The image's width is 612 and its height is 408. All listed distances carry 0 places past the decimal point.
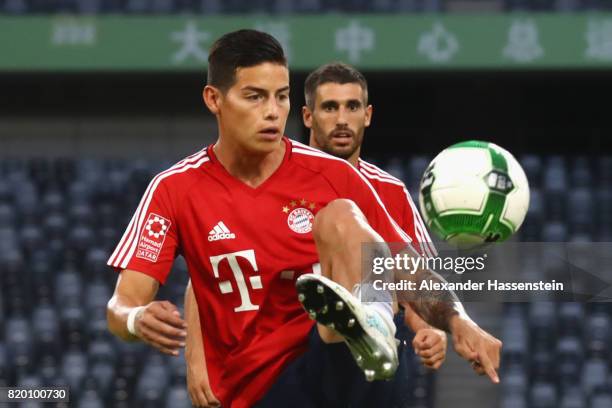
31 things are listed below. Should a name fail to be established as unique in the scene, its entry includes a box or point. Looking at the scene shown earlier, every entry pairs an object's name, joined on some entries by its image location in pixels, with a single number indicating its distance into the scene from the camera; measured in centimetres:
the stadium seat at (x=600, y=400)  1817
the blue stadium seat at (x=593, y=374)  1848
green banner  2142
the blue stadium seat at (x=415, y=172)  2137
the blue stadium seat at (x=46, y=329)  1948
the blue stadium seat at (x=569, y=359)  1858
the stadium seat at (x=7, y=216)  2198
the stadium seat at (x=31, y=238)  2137
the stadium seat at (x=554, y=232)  2086
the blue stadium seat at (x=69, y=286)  2033
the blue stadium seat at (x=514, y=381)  1862
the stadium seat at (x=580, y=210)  2122
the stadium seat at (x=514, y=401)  1848
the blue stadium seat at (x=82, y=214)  2183
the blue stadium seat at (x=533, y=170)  2177
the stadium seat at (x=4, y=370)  1895
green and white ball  991
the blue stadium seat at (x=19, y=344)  1927
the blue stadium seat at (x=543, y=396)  1827
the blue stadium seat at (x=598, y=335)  1895
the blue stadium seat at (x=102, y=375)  1880
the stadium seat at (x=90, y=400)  1853
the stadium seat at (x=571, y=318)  1923
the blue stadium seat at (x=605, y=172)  2223
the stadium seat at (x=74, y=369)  1887
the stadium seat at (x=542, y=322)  1909
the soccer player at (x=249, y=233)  945
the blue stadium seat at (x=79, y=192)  2225
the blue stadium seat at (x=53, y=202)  2204
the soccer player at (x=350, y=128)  1148
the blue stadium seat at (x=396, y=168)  2162
